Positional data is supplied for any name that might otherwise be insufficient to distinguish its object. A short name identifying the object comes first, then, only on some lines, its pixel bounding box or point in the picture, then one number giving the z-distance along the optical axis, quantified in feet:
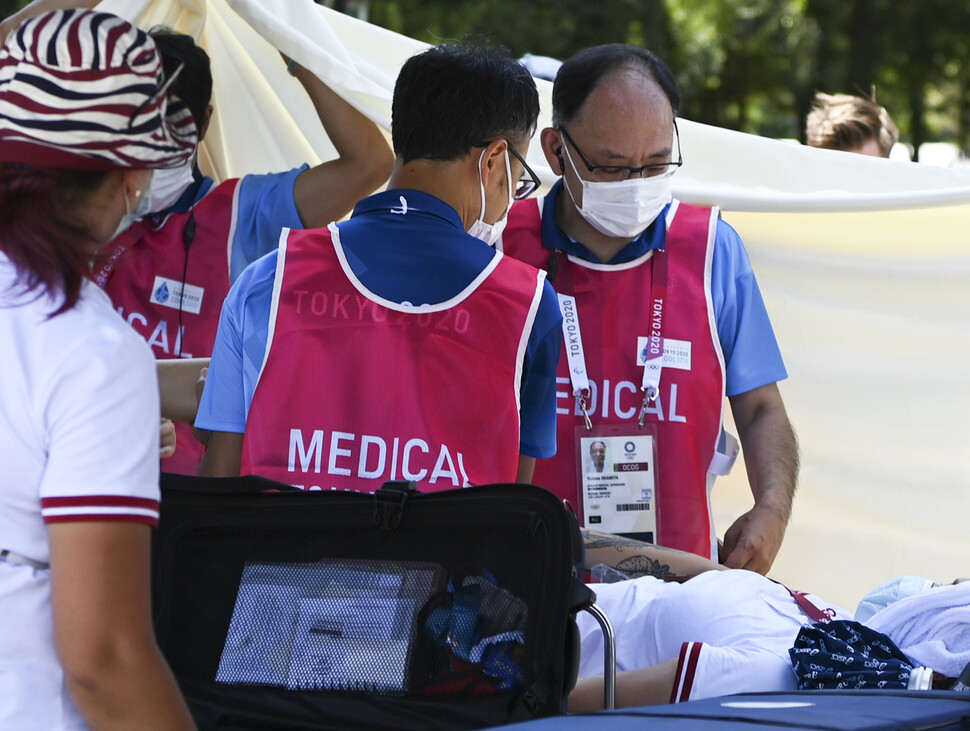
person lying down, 16.71
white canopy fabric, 25.57
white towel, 16.44
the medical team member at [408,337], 14.84
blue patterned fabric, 15.62
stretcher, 10.34
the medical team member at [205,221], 22.47
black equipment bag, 11.64
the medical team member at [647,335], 20.70
